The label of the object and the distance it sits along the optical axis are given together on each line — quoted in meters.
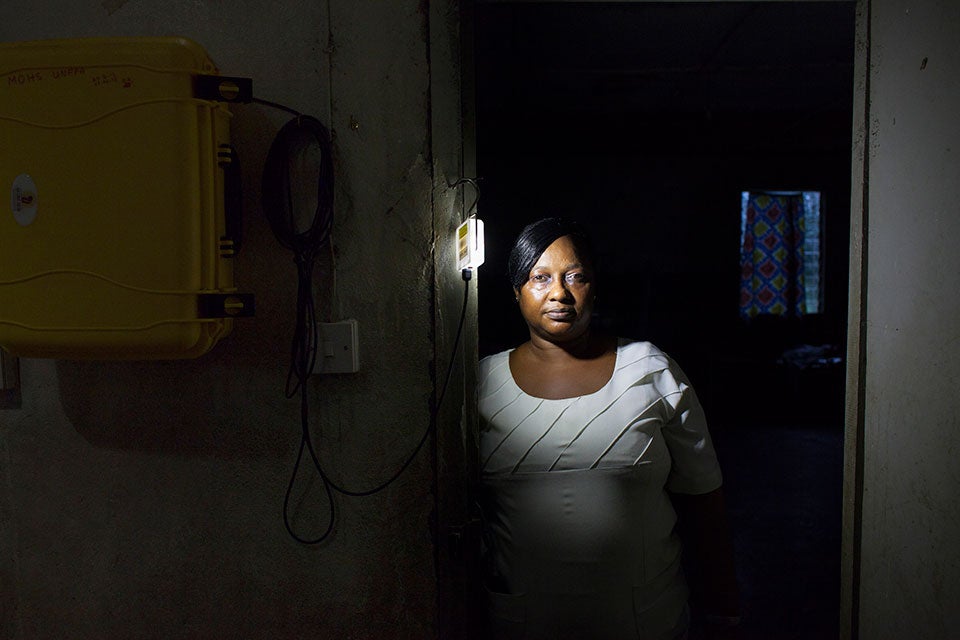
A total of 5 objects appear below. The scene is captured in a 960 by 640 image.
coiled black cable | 1.33
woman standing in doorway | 1.47
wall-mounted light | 1.37
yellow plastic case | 1.15
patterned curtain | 7.08
